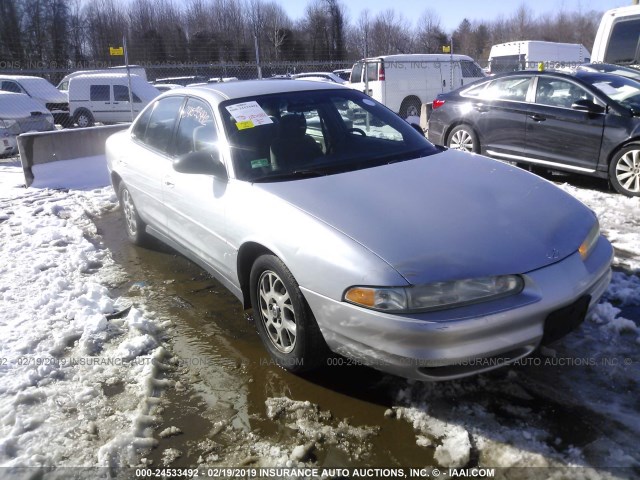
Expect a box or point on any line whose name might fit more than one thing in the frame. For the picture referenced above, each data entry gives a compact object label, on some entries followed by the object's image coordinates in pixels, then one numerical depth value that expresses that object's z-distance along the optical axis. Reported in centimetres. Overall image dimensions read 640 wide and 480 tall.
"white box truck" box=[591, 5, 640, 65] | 1045
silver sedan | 253
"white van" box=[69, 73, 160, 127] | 1769
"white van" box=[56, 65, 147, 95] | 2215
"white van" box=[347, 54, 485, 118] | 1516
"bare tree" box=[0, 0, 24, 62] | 3603
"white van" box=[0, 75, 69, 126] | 1683
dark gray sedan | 656
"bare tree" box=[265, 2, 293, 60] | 3731
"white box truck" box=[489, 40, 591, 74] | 2407
